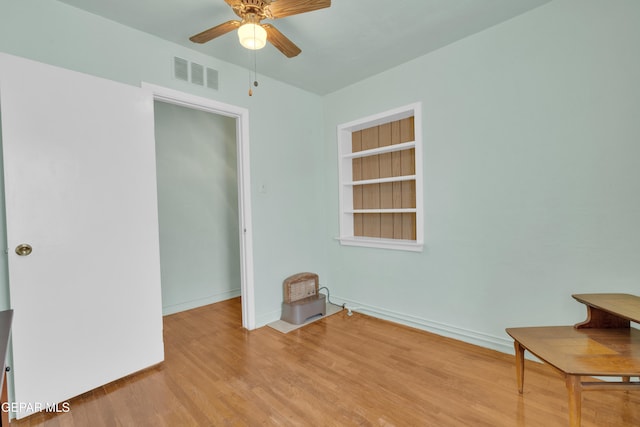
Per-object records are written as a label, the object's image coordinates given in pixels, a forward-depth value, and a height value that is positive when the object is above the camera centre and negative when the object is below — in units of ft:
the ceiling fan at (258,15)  5.42 +3.53
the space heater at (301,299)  9.84 -3.20
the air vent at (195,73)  7.92 +3.63
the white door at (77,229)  5.61 -0.40
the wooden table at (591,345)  4.25 -2.35
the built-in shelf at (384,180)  9.25 +0.78
